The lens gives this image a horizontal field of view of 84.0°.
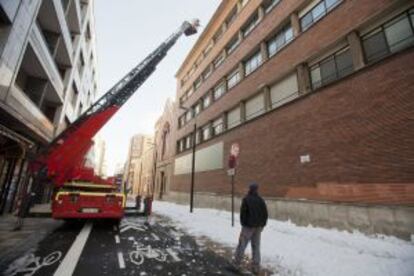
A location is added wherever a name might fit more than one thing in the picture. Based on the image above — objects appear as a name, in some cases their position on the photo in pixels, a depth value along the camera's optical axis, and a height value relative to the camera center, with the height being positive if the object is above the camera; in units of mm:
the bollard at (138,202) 12919 -386
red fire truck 8328 +841
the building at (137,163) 52281 +8474
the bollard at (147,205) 11976 -500
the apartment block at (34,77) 8383 +6121
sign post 10312 +1606
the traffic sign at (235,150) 10275 +2018
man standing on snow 5230 -576
